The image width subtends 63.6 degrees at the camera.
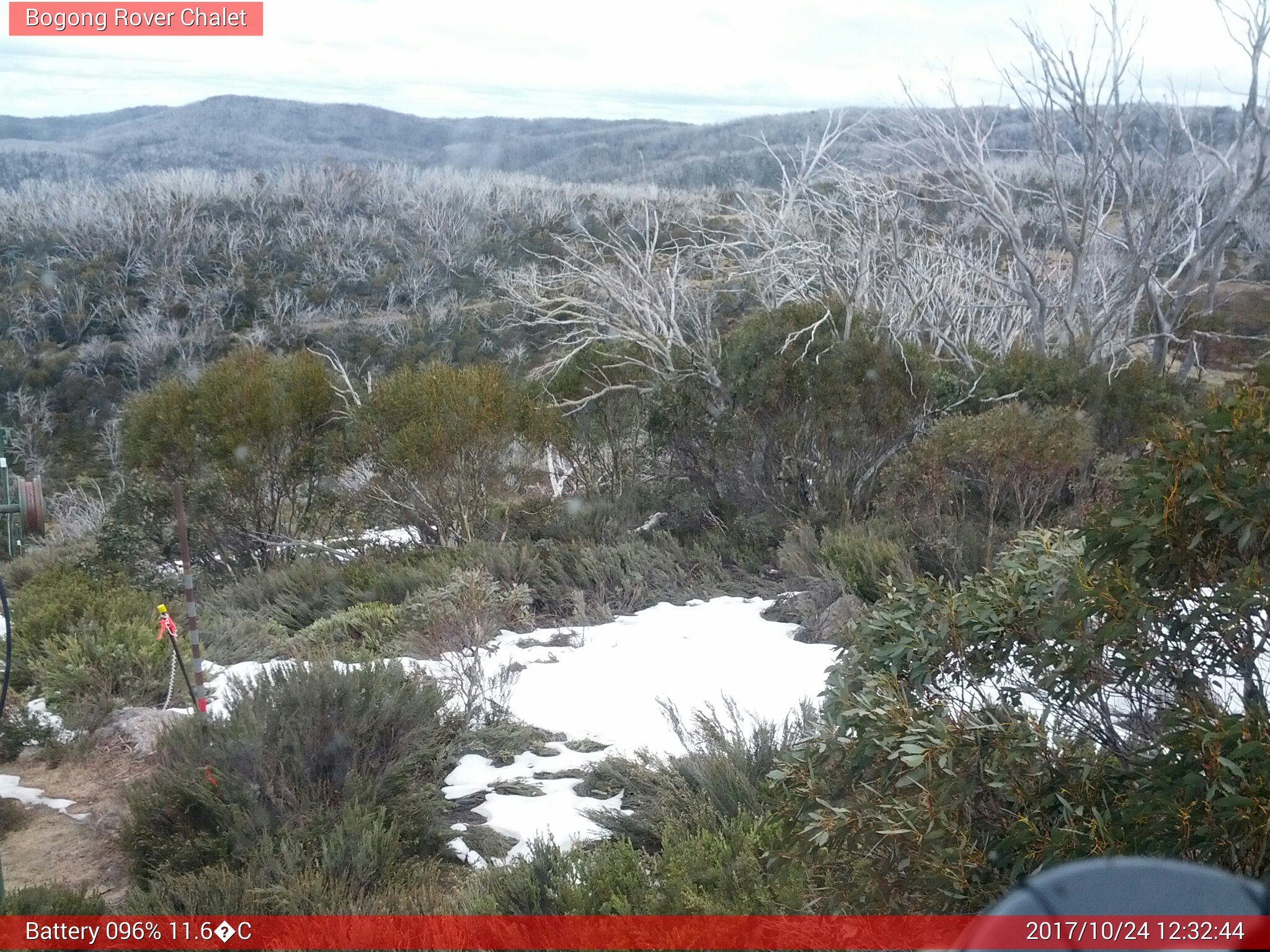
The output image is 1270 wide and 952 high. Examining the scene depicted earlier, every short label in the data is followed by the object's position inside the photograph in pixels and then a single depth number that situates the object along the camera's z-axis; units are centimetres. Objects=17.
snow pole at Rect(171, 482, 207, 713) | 460
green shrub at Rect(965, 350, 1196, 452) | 927
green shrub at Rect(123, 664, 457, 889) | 379
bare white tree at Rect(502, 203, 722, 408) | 1040
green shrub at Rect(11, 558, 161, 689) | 665
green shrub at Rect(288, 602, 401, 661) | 662
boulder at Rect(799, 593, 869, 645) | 625
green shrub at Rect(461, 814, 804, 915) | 298
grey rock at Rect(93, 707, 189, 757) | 535
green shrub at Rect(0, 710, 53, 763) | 554
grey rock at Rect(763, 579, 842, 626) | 680
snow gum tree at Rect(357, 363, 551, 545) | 967
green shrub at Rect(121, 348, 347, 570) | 1020
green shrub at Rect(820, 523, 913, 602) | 678
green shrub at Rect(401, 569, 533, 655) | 639
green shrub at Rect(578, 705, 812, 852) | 383
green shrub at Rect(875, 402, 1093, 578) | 725
